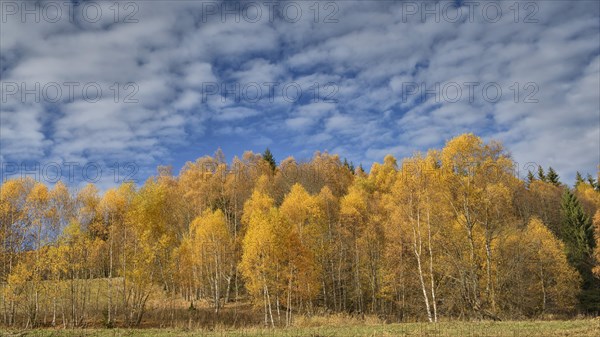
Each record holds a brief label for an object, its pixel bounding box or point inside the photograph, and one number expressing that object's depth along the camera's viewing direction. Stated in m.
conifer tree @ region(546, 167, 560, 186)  108.56
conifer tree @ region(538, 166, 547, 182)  113.19
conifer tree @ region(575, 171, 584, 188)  114.97
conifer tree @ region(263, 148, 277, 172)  98.26
